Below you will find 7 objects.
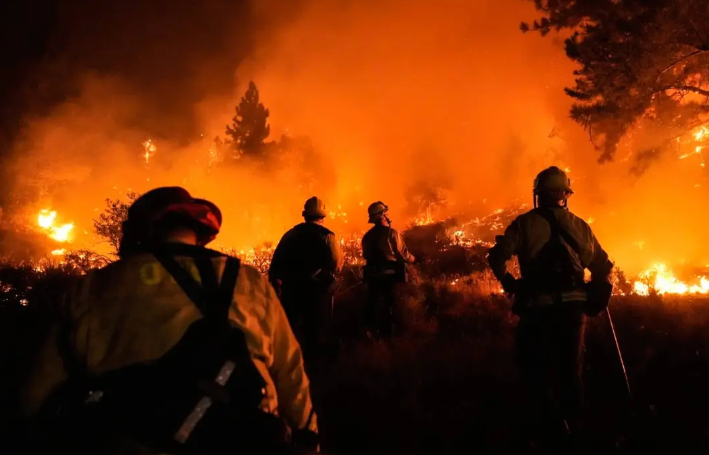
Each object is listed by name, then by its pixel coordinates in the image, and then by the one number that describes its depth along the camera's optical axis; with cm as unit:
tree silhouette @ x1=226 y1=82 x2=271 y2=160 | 4806
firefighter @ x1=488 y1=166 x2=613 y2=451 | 349
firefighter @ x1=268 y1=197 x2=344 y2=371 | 533
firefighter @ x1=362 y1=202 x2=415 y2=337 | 684
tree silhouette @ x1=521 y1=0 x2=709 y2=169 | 755
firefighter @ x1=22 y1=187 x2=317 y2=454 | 145
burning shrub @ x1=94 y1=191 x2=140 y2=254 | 1767
